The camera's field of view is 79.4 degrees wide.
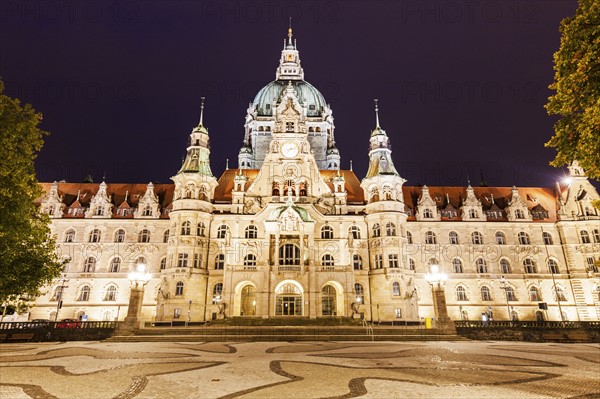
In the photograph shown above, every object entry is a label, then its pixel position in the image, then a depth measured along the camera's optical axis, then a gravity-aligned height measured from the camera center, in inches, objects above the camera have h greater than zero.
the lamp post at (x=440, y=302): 1117.7 +22.3
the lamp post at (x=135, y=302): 1104.1 +33.6
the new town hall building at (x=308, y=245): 1676.9 +320.1
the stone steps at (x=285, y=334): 1066.1 -68.8
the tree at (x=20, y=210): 743.7 +219.6
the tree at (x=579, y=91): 522.9 +318.8
